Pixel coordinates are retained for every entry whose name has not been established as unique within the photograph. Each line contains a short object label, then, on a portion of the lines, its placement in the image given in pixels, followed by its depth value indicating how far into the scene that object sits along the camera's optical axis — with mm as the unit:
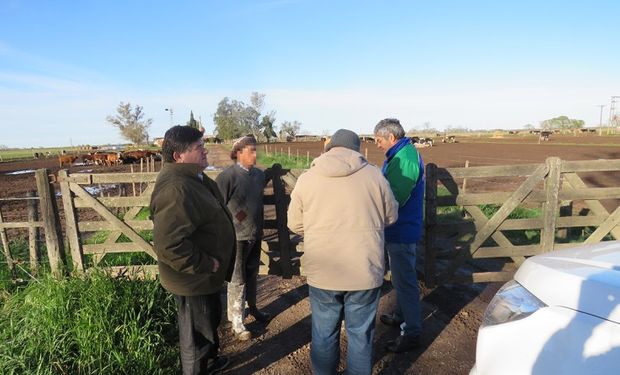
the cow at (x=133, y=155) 38716
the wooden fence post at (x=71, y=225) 4398
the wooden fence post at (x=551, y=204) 4512
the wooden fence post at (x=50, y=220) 4336
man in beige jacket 2381
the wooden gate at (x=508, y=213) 4504
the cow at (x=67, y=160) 38984
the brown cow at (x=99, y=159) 38688
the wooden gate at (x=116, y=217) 4406
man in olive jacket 2418
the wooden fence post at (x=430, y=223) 4473
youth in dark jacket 3643
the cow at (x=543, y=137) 60125
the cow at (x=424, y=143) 54225
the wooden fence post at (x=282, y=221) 4469
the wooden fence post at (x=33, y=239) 4742
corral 3294
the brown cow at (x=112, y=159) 38000
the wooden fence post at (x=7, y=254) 4730
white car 1418
